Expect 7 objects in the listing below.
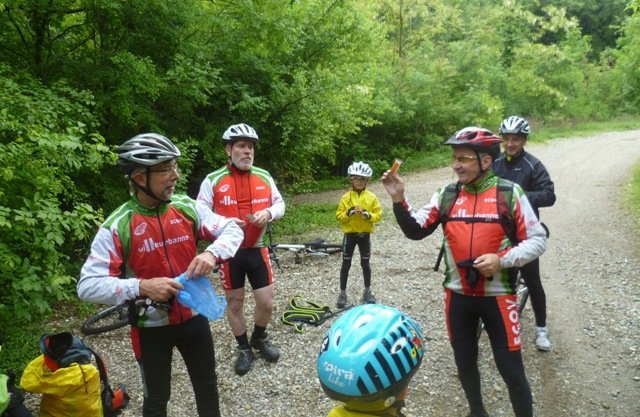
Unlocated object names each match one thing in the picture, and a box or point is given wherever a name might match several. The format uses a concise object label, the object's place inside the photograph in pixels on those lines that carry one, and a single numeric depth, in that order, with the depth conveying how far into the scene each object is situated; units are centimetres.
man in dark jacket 437
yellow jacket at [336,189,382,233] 621
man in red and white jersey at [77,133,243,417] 259
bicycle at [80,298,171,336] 566
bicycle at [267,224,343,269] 862
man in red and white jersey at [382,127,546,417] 300
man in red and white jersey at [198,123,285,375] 445
